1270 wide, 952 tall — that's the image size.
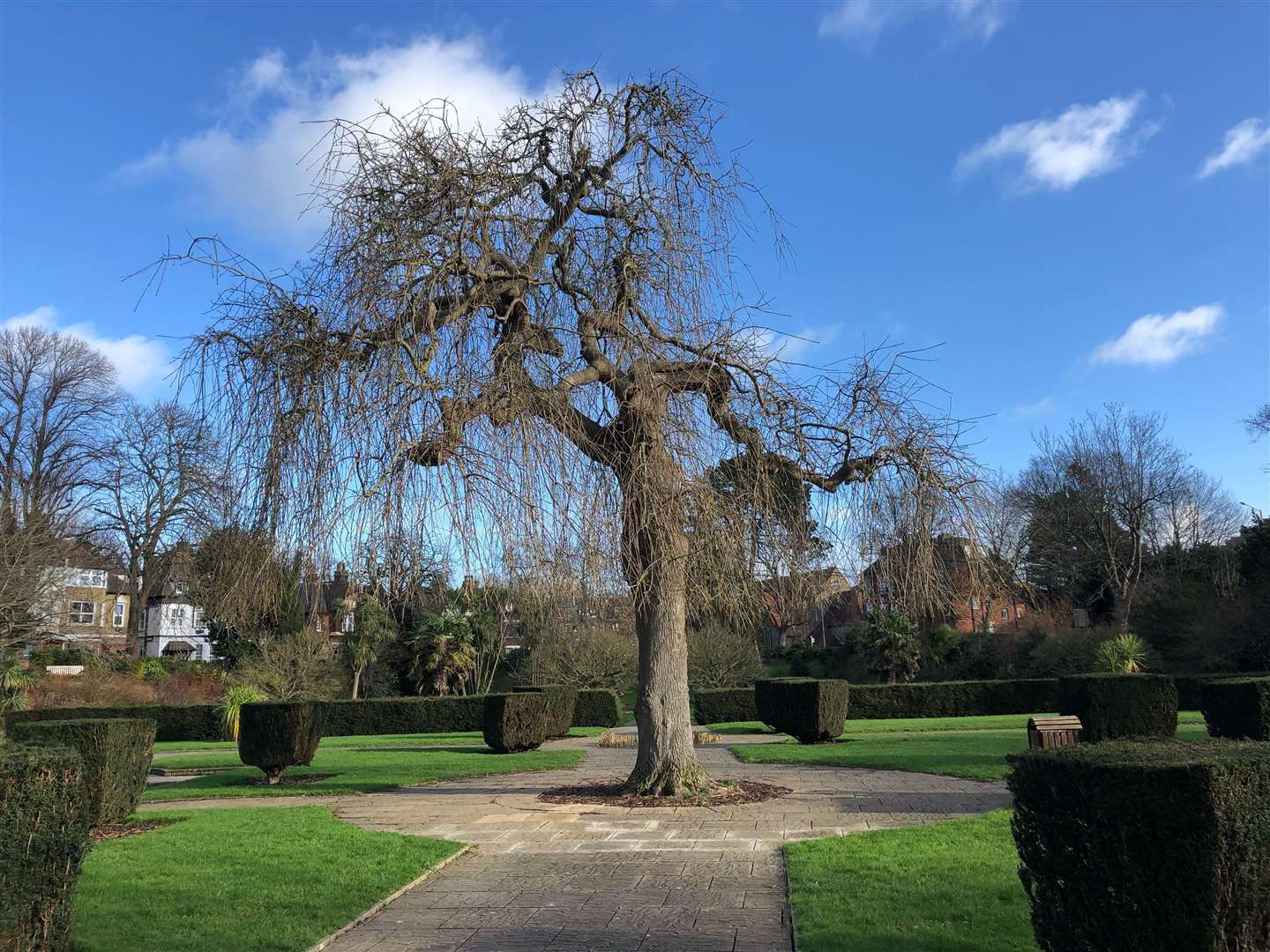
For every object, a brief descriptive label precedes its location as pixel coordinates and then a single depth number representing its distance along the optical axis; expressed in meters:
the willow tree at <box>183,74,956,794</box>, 5.66
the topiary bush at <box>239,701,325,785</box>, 12.73
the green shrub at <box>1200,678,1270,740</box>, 10.50
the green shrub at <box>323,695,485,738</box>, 27.22
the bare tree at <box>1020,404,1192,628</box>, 35.12
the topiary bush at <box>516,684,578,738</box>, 19.73
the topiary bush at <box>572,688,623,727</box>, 27.48
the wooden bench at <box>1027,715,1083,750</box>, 10.80
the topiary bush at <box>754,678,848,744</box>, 17.14
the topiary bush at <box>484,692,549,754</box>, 17.62
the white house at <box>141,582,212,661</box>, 53.19
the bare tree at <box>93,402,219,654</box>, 32.47
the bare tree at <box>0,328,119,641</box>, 29.66
